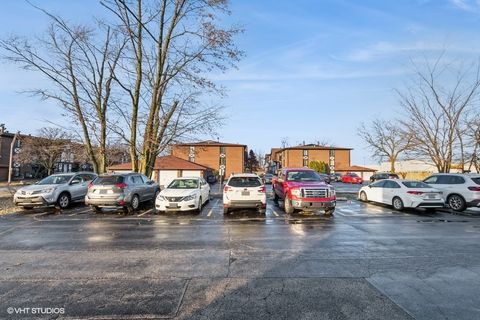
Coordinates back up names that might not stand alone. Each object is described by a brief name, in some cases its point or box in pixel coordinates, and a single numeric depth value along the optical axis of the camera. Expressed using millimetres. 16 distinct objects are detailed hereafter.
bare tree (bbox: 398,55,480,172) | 21484
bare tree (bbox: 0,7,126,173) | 22234
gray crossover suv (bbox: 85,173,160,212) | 13250
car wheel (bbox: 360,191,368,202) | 17812
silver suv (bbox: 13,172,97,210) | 14312
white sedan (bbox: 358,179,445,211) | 13523
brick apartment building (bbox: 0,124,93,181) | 59406
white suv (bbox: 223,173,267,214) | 12367
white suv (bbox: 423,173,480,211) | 13867
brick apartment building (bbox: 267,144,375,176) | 79525
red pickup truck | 11867
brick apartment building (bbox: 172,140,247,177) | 69375
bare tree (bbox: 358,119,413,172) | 50375
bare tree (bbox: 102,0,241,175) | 21391
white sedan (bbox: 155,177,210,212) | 12672
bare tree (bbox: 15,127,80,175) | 55375
